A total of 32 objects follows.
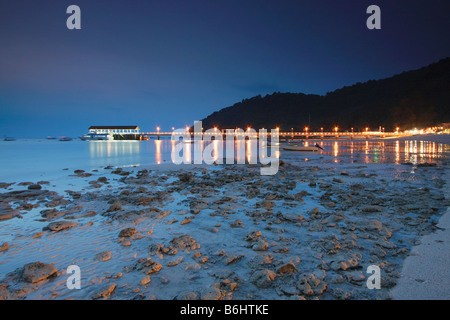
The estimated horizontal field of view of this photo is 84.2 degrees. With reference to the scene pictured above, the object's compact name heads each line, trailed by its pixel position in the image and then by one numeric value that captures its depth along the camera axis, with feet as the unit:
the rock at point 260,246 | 16.22
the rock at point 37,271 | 13.17
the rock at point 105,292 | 11.71
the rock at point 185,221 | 21.89
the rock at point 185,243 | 16.87
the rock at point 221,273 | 13.20
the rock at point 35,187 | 37.50
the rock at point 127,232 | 18.95
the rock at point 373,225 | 18.83
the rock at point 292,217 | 21.81
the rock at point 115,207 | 25.36
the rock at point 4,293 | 11.72
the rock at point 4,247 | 17.10
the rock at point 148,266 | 13.75
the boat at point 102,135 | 618.11
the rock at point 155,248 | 16.16
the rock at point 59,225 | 20.56
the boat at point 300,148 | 133.59
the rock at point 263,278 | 12.27
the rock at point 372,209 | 23.55
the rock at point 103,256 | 15.33
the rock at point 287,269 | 13.24
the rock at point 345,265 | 13.54
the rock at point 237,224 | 20.78
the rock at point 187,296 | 11.47
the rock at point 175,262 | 14.57
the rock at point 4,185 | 41.65
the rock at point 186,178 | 42.65
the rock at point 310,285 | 11.61
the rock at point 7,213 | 23.65
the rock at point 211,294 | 11.47
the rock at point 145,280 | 12.63
